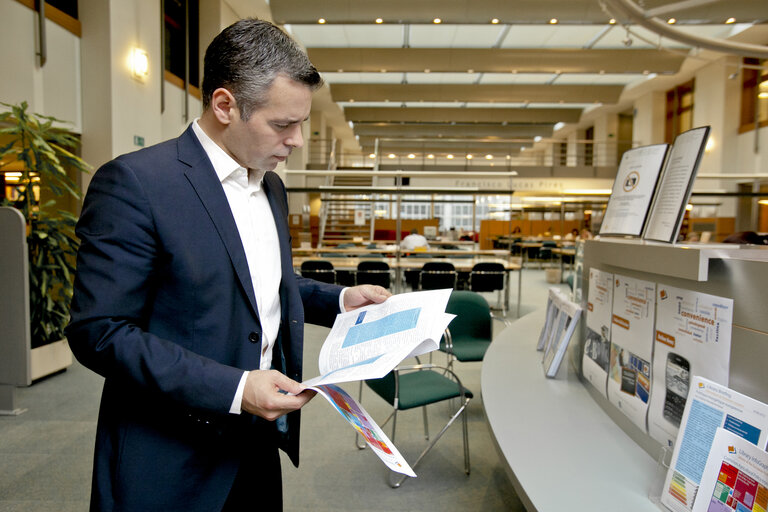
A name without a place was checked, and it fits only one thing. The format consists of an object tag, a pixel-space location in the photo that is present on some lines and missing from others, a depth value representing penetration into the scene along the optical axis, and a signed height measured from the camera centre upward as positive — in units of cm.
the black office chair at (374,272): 716 -67
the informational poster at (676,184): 139 +14
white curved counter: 109 -60
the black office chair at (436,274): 701 -69
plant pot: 400 -116
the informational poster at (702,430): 86 -38
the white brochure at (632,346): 132 -34
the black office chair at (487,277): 697 -71
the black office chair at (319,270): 700 -62
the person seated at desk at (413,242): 934 -29
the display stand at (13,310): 339 -61
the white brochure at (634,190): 165 +14
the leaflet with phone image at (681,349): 104 -27
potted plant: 378 -5
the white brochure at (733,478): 82 -44
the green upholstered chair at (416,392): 258 -94
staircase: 1422 +21
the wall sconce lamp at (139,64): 607 +205
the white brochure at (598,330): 162 -35
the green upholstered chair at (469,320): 392 -75
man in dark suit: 89 -13
